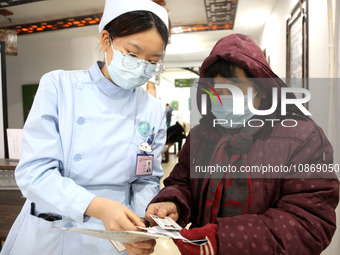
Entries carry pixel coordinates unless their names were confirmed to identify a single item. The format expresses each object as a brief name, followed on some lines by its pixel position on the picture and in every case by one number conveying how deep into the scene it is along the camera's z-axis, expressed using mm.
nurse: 884
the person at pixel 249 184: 772
